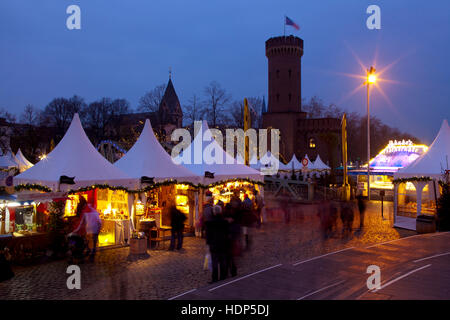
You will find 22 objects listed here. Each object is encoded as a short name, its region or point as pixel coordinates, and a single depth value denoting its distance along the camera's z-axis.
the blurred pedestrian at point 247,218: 11.26
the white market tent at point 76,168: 10.76
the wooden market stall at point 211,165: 13.65
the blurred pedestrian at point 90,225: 9.44
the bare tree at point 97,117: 62.16
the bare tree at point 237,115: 51.51
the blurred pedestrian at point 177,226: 10.53
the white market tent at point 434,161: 14.56
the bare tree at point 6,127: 34.62
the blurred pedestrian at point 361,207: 14.58
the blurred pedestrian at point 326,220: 12.89
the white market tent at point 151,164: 12.45
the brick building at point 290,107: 58.81
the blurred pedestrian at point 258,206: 14.46
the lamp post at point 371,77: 24.94
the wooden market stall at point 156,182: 12.05
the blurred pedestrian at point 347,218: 13.23
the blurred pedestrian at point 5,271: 7.61
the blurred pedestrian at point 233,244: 7.88
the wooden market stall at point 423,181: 14.58
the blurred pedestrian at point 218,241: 7.38
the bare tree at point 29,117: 57.28
